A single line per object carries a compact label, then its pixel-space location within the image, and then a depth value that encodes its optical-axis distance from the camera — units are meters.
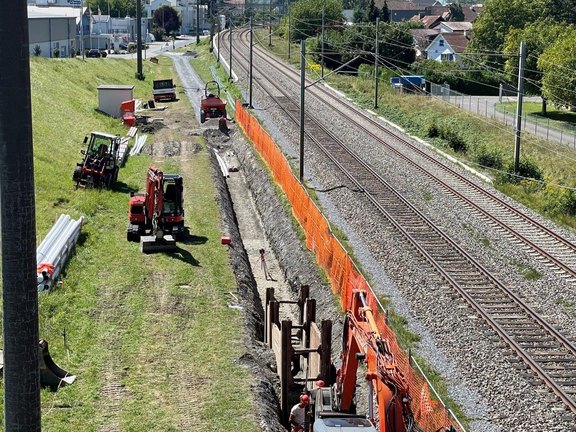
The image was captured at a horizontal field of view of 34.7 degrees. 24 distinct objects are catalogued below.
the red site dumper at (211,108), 58.78
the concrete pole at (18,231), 7.45
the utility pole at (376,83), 58.00
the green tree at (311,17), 117.71
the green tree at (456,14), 189.00
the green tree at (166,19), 168.50
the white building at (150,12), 193.05
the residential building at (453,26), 138.86
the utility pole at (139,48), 79.69
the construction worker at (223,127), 55.72
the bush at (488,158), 42.34
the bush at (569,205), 34.34
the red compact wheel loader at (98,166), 36.22
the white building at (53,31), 84.06
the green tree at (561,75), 64.69
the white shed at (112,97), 58.12
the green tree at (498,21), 94.88
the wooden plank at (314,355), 20.05
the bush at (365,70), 82.31
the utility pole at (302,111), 37.15
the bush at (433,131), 51.72
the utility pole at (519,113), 36.22
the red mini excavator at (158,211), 29.08
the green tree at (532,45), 77.69
